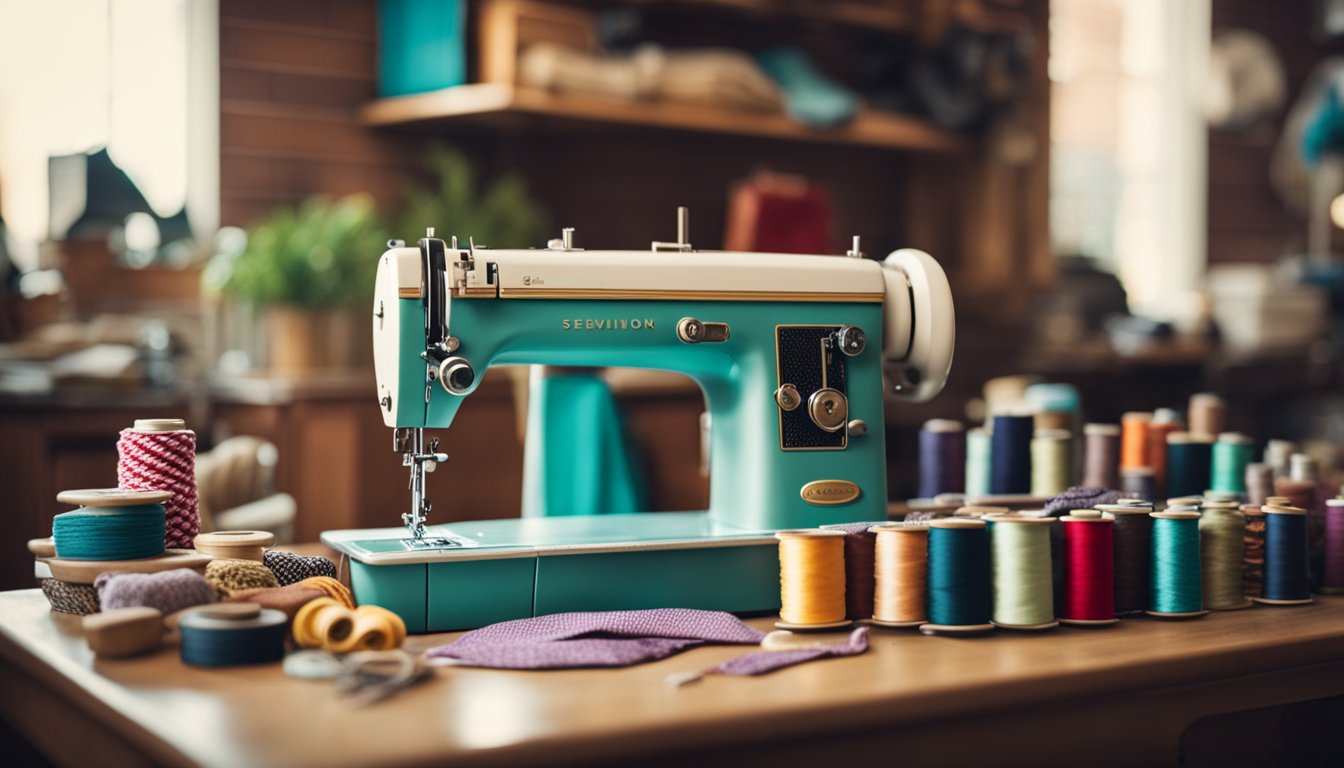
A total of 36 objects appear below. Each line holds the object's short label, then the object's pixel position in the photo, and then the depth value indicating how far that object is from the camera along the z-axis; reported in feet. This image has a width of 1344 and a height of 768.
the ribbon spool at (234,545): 4.97
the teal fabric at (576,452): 7.18
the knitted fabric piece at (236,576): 4.69
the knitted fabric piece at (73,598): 4.74
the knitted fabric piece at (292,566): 4.97
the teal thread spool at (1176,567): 5.12
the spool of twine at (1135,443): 6.96
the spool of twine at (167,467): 5.13
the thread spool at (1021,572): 4.80
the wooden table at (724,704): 3.50
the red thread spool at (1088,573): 4.97
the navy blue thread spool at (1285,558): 5.44
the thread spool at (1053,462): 6.68
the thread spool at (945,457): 6.88
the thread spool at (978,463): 6.78
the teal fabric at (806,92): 14.75
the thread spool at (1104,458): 6.90
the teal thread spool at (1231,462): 6.63
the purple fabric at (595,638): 4.33
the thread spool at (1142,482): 6.70
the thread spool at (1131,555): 5.13
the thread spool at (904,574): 4.84
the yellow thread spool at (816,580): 4.86
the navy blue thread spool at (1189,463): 6.73
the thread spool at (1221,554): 5.31
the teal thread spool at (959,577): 4.77
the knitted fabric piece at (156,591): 4.42
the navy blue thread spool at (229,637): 4.17
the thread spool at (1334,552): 5.71
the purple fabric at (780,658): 4.25
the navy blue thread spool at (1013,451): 6.68
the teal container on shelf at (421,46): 12.72
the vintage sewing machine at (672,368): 5.03
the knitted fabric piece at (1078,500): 5.46
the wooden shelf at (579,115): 12.51
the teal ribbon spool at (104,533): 4.68
